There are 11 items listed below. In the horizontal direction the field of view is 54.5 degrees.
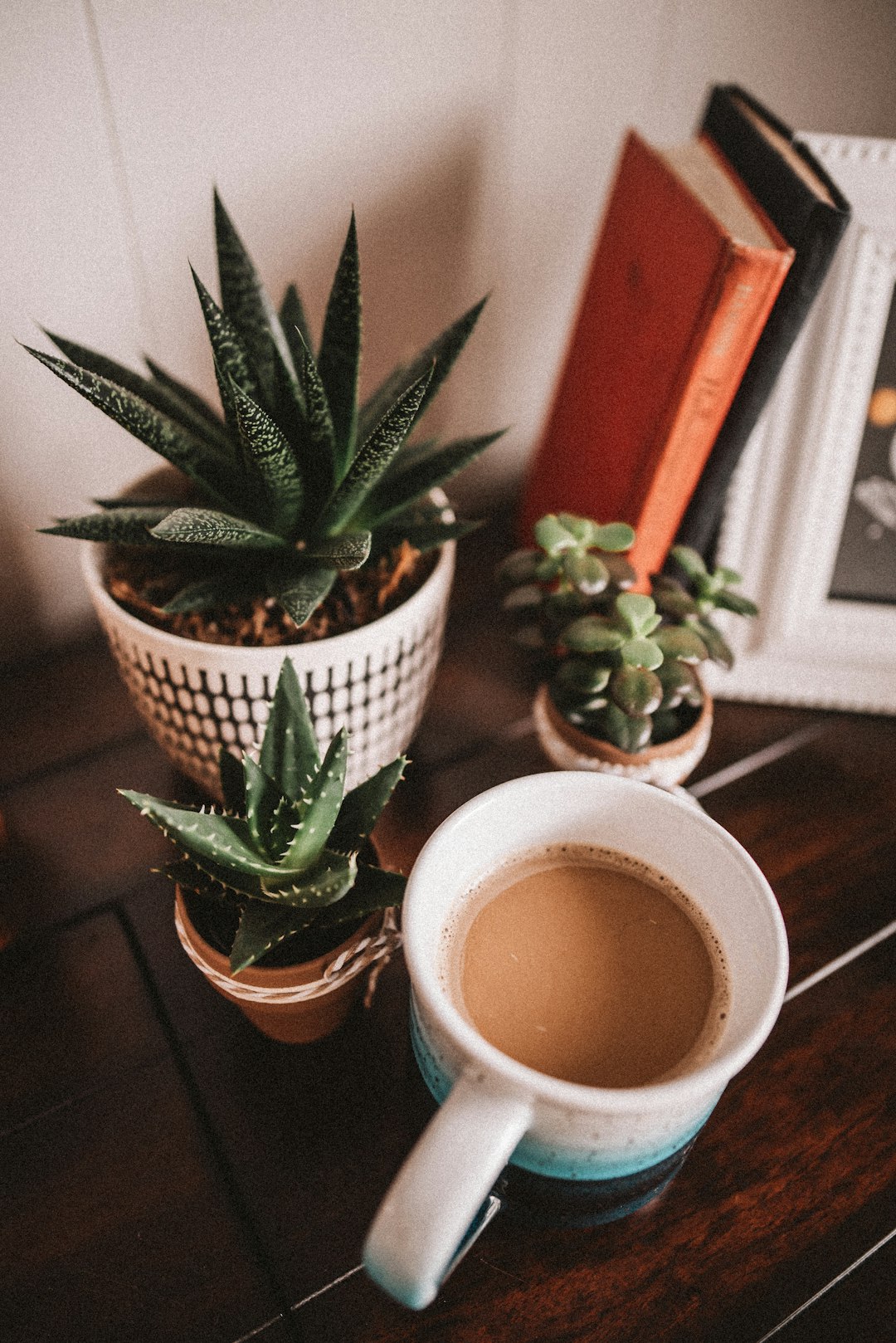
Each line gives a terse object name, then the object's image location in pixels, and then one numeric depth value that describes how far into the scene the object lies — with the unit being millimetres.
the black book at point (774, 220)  514
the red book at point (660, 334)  544
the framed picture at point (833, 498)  593
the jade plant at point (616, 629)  492
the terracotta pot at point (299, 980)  416
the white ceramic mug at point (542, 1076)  292
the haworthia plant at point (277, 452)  440
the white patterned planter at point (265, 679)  476
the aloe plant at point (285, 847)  386
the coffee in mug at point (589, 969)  404
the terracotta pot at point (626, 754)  536
